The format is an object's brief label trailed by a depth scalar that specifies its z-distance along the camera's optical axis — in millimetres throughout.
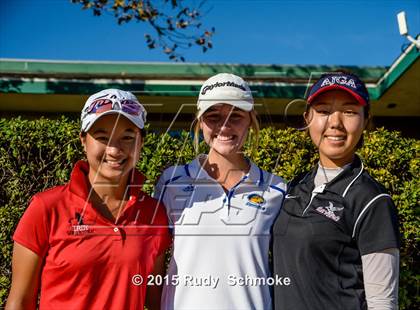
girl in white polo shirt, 2738
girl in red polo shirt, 2504
